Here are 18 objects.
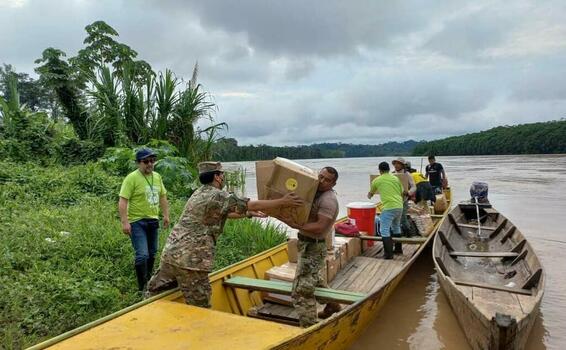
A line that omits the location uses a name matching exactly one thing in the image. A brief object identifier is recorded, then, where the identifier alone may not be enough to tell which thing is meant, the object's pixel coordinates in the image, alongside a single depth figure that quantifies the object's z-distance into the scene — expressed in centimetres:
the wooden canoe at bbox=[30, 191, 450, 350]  272
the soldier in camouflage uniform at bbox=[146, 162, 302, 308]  334
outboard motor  1062
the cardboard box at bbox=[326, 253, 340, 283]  529
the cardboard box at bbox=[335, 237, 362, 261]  614
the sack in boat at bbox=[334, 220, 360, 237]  664
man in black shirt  1157
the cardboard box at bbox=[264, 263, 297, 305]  455
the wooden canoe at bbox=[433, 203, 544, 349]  361
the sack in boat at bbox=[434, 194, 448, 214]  995
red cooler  694
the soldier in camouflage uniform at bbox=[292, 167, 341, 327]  345
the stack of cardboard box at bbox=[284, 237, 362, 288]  520
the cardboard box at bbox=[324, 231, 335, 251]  544
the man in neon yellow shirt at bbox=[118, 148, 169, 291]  459
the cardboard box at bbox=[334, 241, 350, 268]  571
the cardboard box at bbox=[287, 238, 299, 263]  516
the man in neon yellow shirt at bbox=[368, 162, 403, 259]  629
